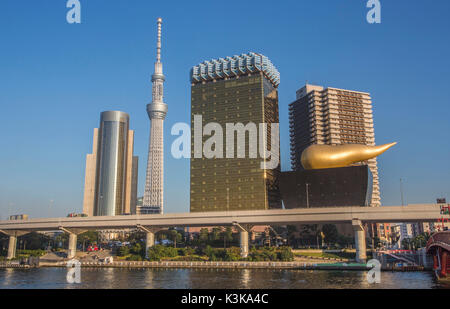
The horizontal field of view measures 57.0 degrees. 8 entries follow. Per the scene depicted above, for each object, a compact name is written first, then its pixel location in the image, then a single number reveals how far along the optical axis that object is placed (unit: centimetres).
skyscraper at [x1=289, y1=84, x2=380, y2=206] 18175
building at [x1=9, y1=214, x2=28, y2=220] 15127
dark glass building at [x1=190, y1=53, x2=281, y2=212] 16062
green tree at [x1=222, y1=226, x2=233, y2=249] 12731
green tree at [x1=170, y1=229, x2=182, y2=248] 14675
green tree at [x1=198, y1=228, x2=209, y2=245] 12546
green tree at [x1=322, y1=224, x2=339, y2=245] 12112
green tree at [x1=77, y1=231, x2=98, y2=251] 15100
